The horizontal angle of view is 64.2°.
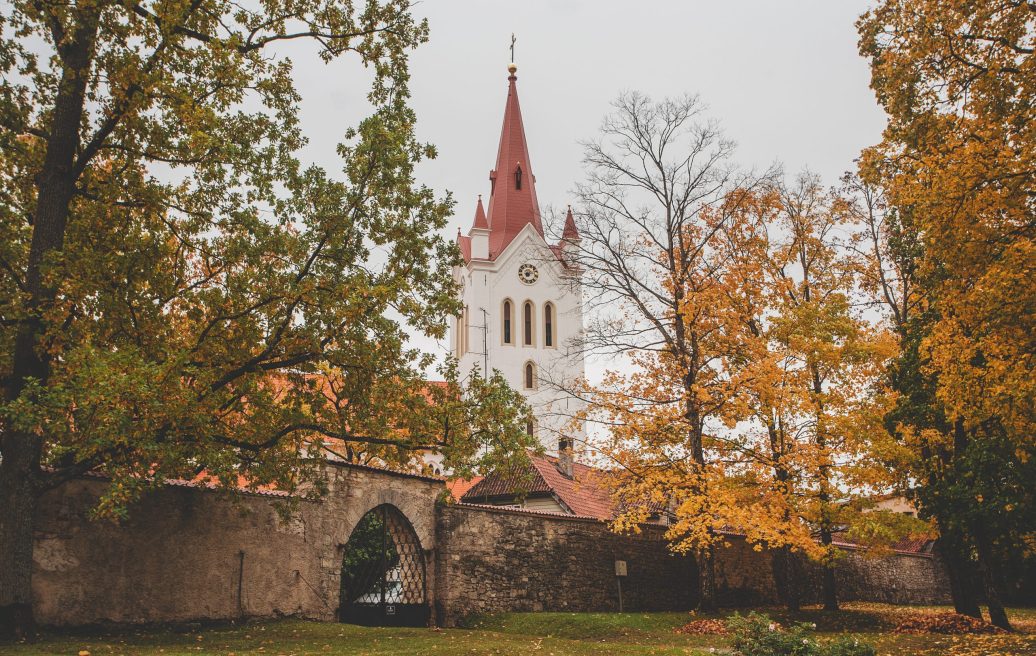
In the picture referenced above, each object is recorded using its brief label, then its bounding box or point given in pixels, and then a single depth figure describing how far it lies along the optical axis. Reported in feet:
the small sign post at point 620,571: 59.88
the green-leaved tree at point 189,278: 31.48
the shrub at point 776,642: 26.55
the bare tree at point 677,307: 56.39
